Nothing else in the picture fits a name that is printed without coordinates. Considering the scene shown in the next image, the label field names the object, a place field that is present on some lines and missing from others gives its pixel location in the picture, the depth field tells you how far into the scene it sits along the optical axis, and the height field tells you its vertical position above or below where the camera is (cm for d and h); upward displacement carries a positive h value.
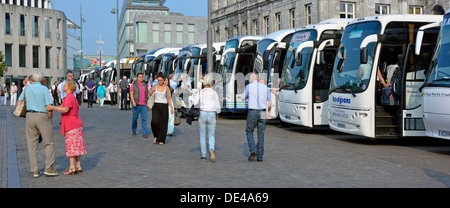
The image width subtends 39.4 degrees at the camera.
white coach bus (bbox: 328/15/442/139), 1348 +31
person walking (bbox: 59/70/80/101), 1469 +53
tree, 6428 +332
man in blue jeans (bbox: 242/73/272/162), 1086 -33
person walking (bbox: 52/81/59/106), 3875 +23
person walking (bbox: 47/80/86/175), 915 -43
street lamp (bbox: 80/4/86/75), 8106 +1045
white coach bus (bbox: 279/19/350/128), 1653 +40
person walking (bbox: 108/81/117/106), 4112 +46
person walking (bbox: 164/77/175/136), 1548 -71
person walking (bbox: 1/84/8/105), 4832 +26
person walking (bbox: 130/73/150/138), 1559 -13
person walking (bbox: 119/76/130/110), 3177 +25
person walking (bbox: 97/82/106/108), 3500 +23
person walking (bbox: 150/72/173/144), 1390 -33
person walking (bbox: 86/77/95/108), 3475 +51
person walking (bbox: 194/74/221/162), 1090 -27
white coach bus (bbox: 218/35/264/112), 2286 +85
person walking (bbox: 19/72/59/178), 898 -39
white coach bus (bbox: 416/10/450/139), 1162 +6
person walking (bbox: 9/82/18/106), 4272 +30
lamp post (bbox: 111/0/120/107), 4248 +619
